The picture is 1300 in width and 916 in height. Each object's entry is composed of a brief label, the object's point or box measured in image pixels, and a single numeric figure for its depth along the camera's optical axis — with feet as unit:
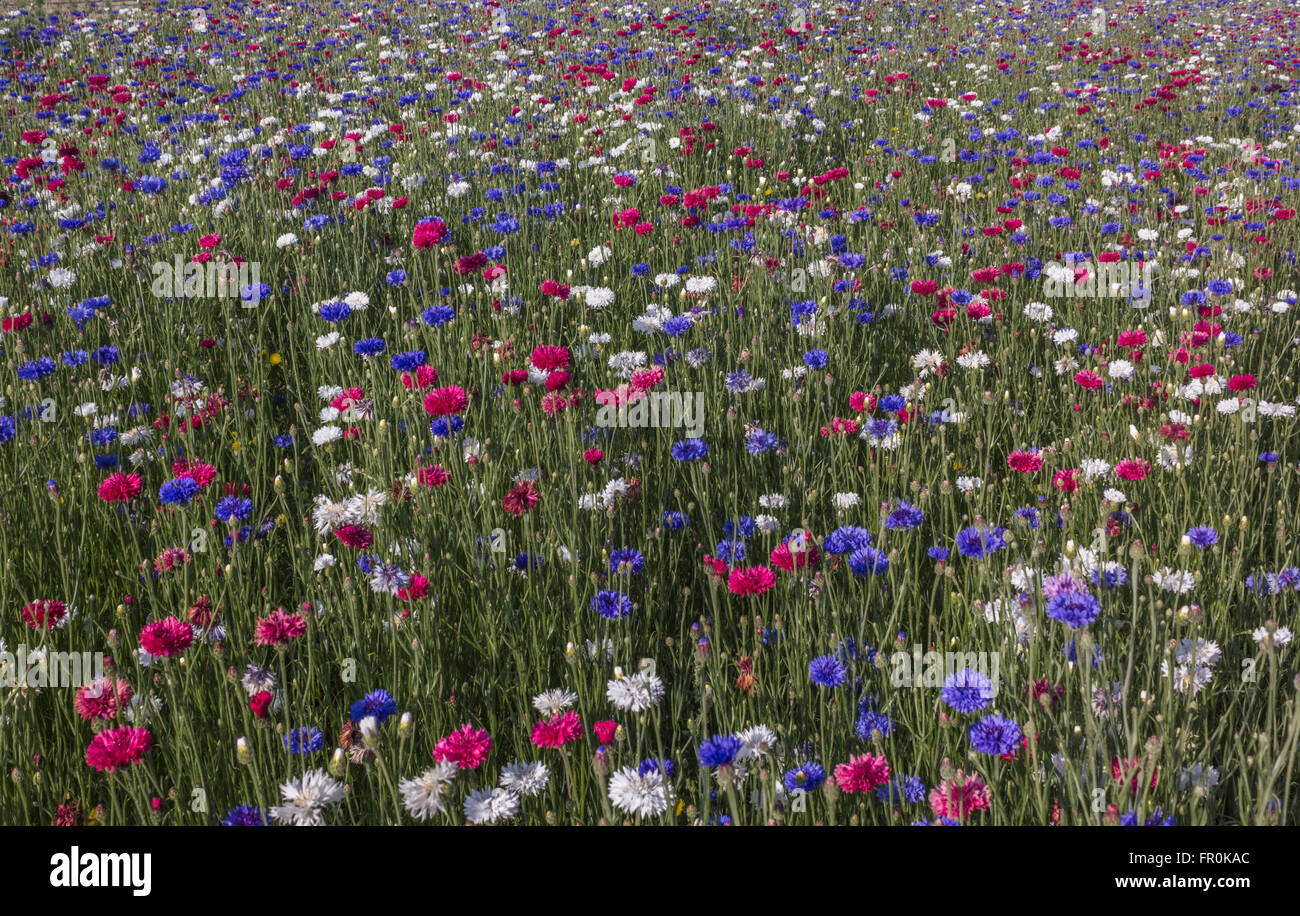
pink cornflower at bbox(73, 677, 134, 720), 4.72
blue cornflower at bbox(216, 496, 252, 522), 6.93
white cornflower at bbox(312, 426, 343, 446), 8.42
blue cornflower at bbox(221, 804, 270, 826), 4.49
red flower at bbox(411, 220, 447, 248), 10.00
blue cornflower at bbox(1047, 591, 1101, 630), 4.82
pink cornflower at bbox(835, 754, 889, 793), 4.29
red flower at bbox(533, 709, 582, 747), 4.43
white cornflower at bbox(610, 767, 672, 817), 4.51
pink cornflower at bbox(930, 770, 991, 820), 4.29
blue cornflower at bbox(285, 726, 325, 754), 5.12
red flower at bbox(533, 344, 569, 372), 7.55
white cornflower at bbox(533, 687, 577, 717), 5.36
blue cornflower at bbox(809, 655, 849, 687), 5.18
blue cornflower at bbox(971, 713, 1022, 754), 4.42
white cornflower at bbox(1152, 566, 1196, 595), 5.82
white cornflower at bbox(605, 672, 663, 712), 5.14
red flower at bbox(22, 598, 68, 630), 5.60
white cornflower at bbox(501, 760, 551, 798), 4.64
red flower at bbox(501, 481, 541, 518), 6.68
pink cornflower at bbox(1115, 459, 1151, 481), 6.89
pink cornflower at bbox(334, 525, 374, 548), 5.95
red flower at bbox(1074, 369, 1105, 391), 8.71
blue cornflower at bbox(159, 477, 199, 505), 6.64
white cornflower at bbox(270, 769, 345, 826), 4.41
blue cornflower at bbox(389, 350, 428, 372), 8.13
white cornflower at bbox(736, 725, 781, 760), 4.65
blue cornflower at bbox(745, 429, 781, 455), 8.00
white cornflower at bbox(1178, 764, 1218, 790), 4.40
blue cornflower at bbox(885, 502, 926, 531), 6.59
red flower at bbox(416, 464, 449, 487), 6.79
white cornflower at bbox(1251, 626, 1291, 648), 5.56
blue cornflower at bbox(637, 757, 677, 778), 4.76
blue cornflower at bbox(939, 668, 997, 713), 4.87
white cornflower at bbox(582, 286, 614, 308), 10.82
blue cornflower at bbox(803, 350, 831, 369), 8.80
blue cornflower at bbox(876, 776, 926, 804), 4.67
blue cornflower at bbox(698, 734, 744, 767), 4.24
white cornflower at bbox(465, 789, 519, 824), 4.42
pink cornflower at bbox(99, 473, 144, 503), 6.48
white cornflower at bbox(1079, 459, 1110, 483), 7.56
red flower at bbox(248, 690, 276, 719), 4.63
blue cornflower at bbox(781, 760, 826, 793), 4.58
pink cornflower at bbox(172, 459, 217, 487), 6.87
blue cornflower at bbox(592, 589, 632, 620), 5.91
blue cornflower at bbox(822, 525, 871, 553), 6.37
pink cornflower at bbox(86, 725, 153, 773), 4.13
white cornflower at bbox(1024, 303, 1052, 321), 11.19
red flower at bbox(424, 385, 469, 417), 6.88
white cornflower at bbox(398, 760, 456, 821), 4.34
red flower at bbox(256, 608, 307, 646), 5.06
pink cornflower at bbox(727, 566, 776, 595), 5.52
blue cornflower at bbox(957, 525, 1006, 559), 6.13
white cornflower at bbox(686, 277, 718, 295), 10.82
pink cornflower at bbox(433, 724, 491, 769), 4.31
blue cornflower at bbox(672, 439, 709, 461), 7.43
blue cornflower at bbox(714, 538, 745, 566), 6.54
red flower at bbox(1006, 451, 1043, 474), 7.25
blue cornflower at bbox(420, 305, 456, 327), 9.39
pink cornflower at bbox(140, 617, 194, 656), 4.63
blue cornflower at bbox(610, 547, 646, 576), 6.39
